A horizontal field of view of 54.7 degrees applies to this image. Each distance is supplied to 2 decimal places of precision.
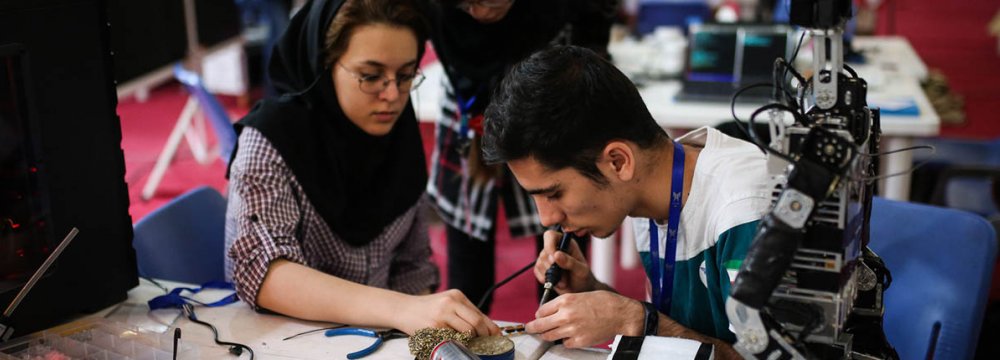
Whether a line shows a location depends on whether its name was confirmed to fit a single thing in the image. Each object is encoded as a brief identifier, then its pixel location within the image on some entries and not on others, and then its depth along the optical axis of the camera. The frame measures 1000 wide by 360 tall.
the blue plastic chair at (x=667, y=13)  5.25
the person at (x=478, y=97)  2.43
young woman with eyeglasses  1.72
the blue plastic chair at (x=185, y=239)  1.98
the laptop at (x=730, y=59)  2.99
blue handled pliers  1.56
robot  1.09
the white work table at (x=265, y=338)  1.55
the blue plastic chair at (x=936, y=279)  1.67
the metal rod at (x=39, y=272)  1.53
